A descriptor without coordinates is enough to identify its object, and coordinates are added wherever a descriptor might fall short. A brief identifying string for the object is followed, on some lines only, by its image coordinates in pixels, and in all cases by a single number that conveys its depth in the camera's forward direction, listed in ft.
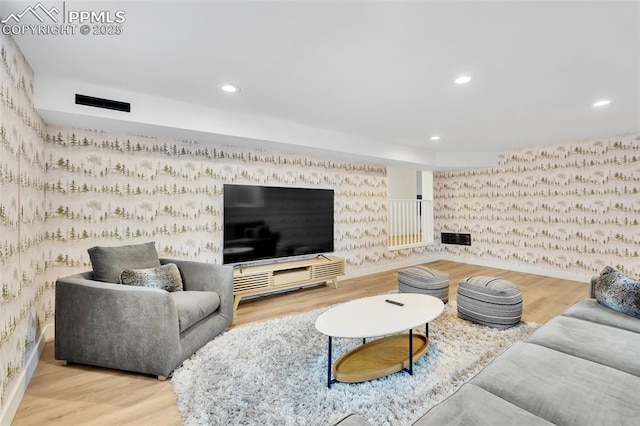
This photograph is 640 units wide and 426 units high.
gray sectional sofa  3.57
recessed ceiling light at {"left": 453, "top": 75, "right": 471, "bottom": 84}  8.11
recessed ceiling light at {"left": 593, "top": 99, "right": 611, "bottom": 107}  9.90
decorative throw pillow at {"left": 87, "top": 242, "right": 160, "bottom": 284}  8.06
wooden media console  11.84
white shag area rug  5.71
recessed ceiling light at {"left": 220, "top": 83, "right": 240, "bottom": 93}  8.62
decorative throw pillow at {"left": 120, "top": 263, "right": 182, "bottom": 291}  8.05
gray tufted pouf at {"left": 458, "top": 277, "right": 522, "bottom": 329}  9.39
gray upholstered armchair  6.95
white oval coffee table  6.54
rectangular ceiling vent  8.34
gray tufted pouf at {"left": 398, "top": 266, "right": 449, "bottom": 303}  11.37
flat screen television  12.40
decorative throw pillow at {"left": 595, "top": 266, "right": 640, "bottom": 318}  6.82
